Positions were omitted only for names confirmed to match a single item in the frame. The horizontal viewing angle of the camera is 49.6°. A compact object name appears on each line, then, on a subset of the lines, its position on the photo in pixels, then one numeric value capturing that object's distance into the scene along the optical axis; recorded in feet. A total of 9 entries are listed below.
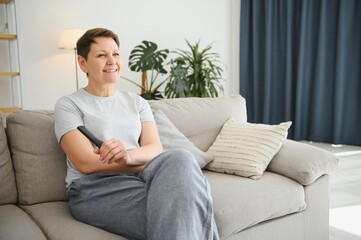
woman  3.89
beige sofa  4.45
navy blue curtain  13.94
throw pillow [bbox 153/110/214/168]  6.11
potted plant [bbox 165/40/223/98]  12.03
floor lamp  11.63
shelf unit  11.39
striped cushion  5.89
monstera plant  12.35
